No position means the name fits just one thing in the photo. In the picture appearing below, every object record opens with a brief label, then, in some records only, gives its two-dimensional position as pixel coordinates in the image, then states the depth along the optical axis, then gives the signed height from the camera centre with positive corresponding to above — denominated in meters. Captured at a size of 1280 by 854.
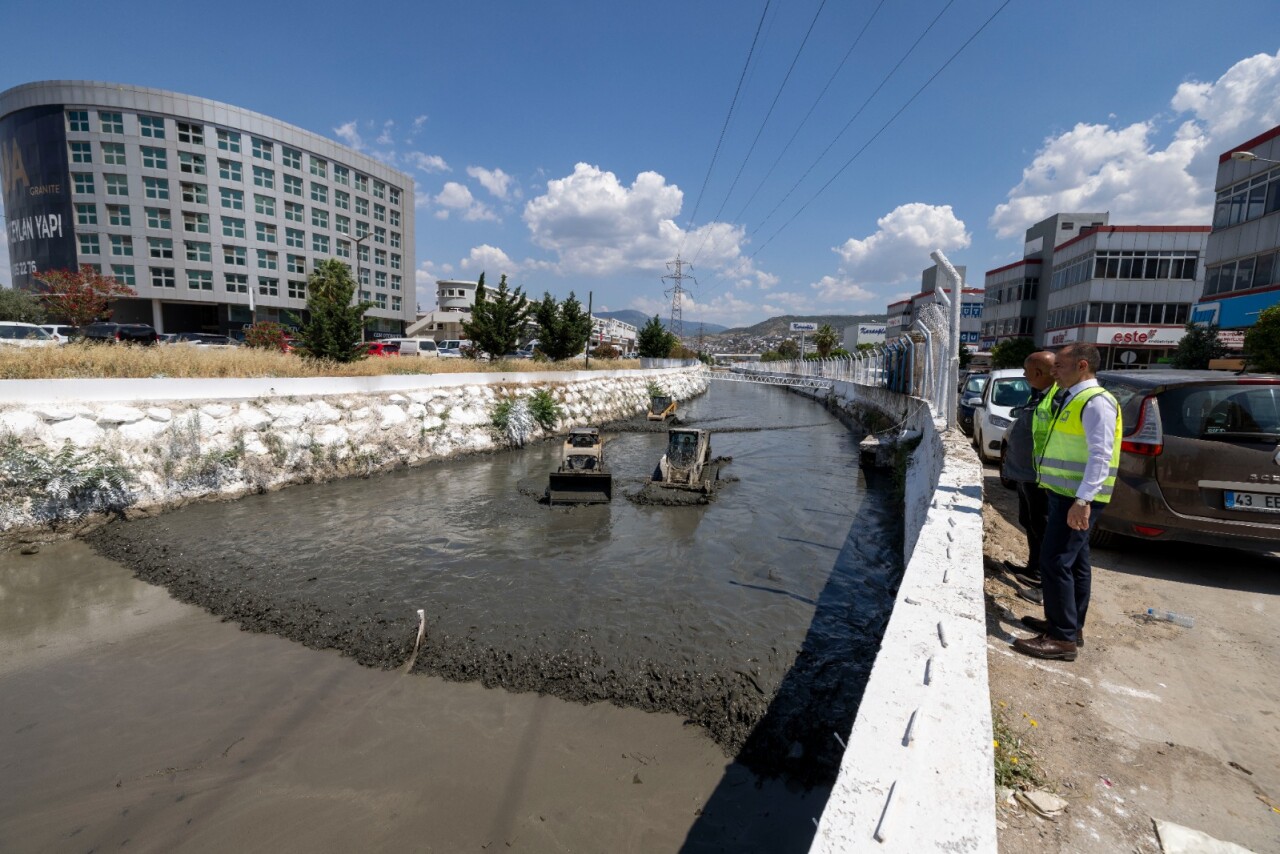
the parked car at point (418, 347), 36.78 +0.63
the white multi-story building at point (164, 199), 45.25 +12.81
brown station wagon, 4.62 -0.74
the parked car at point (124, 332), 26.12 +0.84
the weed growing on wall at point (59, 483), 9.91 -2.50
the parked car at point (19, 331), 23.41 +0.67
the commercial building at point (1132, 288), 39.84 +6.17
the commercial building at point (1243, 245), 25.62 +6.31
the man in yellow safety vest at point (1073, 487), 3.55 -0.75
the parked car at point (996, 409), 11.38 -0.82
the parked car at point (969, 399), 15.05 -0.80
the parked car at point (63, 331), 25.22 +0.84
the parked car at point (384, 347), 29.46 +0.50
